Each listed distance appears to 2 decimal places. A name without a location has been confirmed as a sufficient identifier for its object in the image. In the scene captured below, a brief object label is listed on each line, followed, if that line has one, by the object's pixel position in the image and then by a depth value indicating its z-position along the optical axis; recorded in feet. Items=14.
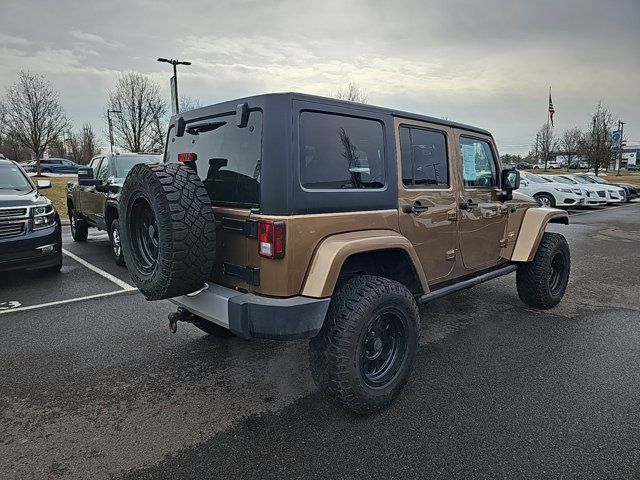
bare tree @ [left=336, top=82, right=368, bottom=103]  92.27
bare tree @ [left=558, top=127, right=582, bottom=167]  195.21
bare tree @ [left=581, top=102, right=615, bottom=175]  123.13
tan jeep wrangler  8.61
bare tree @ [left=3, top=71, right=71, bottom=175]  76.64
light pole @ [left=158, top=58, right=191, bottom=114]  61.26
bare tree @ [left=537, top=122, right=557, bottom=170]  186.39
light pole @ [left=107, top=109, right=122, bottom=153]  98.64
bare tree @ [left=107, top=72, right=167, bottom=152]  100.42
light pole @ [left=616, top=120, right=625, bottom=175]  143.20
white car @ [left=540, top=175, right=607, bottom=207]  58.85
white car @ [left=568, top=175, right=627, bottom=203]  63.67
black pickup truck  23.17
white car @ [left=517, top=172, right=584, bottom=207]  54.60
